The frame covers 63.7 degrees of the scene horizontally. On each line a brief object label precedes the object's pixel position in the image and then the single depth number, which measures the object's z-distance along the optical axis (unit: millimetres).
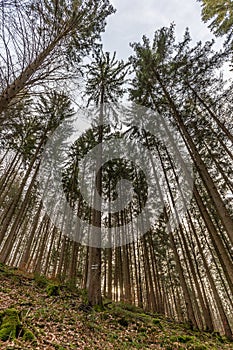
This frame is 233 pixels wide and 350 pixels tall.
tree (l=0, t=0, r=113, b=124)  3334
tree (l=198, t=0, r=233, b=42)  8281
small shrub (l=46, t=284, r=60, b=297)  7220
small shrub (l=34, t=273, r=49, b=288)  8472
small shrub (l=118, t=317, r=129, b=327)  6214
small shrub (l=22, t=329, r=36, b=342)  3418
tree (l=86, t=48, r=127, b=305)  10245
